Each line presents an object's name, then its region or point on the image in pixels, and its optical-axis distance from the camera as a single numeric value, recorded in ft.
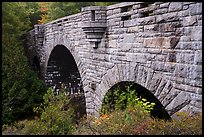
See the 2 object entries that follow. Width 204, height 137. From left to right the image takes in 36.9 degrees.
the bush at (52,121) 27.37
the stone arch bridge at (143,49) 17.29
